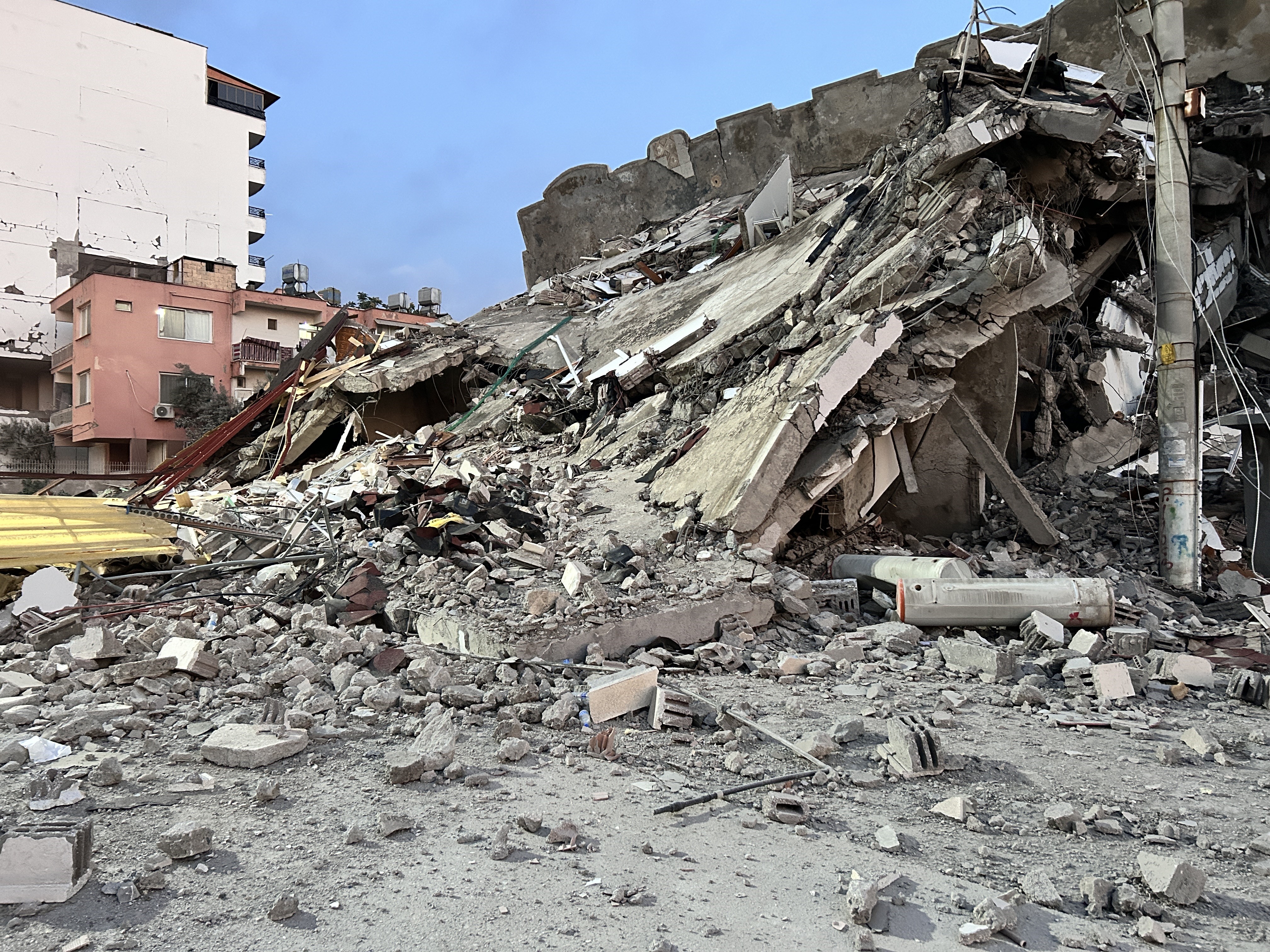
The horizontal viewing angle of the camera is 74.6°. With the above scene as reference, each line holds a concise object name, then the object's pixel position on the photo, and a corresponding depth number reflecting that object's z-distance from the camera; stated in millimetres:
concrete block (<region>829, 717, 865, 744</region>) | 3557
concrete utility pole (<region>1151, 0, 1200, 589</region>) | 6992
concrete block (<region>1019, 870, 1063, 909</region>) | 2311
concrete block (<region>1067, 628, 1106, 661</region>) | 4879
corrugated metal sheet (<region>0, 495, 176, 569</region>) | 6297
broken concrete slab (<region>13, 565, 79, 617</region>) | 5594
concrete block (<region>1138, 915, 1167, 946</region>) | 2139
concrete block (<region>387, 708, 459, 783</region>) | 3086
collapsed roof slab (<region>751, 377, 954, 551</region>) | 6172
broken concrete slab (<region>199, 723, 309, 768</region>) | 3172
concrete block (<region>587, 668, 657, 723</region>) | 3789
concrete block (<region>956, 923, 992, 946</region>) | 2121
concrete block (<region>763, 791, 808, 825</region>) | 2842
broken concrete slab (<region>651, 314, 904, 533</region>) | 5992
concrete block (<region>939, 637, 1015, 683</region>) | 4703
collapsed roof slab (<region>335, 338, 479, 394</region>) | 12117
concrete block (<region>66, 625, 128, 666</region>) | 4309
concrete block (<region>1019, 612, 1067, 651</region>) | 5160
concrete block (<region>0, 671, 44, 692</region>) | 3979
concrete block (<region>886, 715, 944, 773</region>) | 3248
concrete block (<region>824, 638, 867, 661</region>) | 4984
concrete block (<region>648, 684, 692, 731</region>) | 3744
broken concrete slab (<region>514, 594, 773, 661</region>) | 4551
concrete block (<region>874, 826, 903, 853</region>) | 2656
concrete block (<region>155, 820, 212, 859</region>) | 2430
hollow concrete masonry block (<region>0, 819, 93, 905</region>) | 2188
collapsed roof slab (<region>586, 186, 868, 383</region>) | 8469
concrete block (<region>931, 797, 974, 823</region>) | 2875
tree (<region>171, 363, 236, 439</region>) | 24266
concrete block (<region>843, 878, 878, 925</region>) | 2207
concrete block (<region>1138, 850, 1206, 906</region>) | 2305
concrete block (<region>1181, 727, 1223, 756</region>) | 3578
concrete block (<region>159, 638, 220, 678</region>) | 4152
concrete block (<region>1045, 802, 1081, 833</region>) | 2791
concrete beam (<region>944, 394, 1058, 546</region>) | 7258
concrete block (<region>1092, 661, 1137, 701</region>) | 4359
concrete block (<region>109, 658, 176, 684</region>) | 4062
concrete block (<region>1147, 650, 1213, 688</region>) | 4617
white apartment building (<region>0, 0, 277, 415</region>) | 28688
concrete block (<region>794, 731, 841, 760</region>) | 3383
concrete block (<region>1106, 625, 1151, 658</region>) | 5141
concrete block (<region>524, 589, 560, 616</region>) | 4805
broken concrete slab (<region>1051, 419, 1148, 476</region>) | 9891
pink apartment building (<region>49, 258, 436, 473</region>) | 23906
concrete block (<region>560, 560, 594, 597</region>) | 5145
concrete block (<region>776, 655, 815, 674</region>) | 4762
